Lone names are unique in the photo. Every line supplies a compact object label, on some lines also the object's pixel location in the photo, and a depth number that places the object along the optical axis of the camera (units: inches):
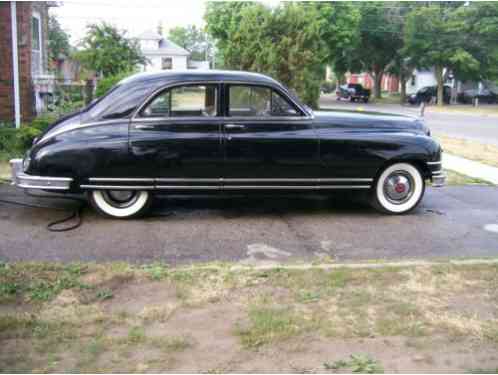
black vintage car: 271.4
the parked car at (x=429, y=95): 1950.1
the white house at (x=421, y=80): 2566.4
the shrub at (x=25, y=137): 441.1
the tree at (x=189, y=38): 5251.0
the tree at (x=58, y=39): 1711.4
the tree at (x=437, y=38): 1771.7
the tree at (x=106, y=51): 874.8
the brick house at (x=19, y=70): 543.2
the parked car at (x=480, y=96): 2020.2
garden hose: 264.5
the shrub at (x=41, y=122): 484.4
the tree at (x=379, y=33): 2010.3
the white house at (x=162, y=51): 2918.3
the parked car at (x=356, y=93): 2021.4
